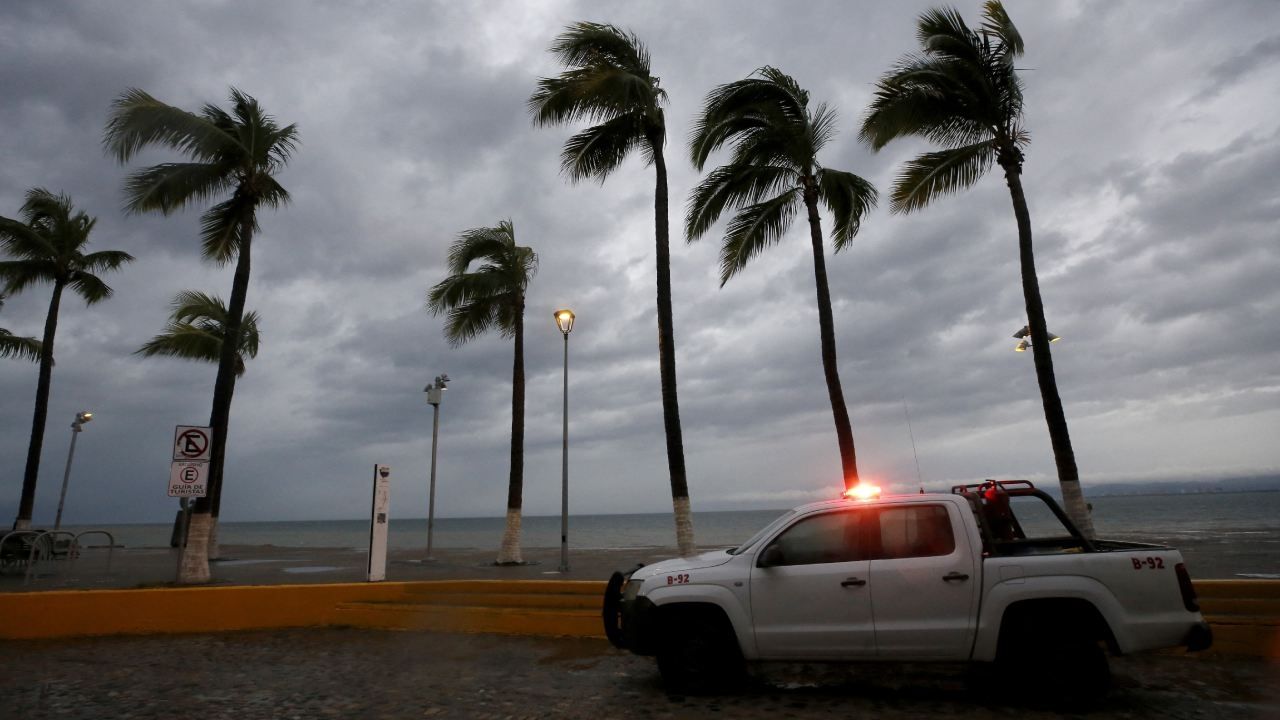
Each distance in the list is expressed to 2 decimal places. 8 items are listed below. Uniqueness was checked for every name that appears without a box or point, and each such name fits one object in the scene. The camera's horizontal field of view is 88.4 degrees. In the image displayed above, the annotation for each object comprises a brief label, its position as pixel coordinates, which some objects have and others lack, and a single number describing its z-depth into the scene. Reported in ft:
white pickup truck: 16.52
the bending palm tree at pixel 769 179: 48.01
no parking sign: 37.47
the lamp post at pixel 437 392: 69.77
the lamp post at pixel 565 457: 52.92
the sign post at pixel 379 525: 40.68
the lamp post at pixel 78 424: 85.16
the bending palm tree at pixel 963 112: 41.93
